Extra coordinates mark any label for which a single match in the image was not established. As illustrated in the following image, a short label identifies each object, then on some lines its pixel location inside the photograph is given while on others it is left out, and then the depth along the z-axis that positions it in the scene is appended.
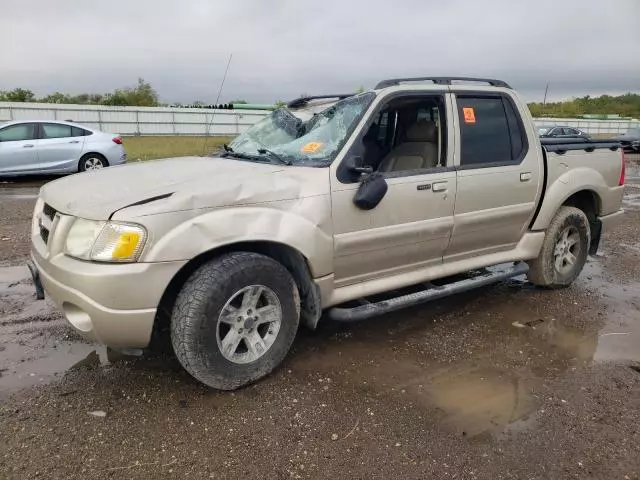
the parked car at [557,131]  23.73
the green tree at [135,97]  58.82
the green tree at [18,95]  55.16
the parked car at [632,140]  25.59
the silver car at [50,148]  11.73
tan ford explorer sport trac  2.93
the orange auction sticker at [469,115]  4.24
